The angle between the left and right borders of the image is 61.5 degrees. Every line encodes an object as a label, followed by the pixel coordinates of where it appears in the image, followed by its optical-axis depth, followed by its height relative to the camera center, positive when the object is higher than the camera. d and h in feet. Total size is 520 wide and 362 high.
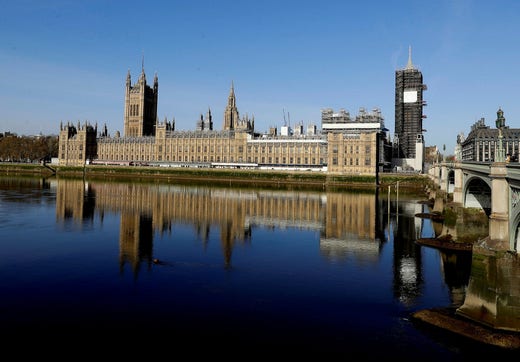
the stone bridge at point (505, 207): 74.02 -2.69
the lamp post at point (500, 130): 78.54 +11.07
